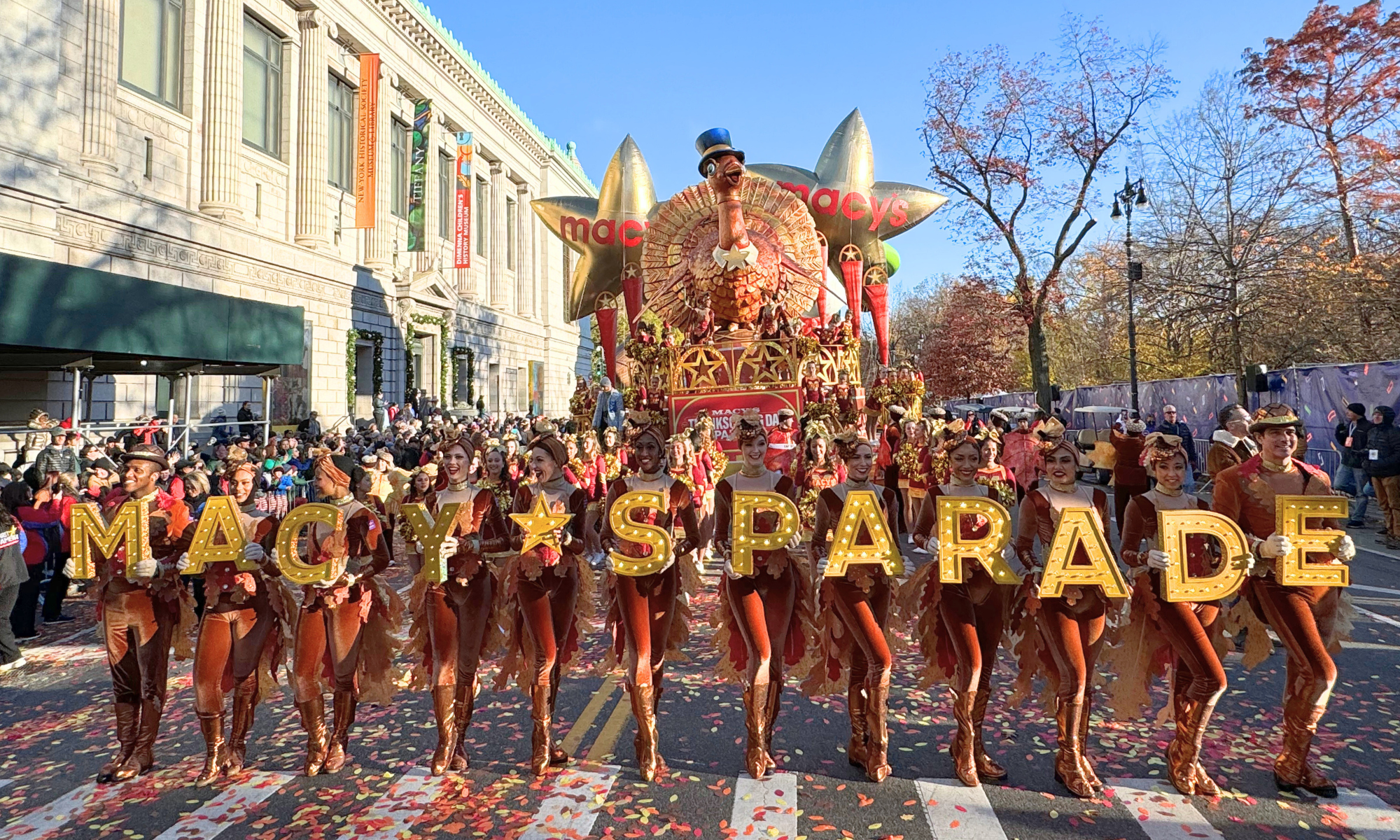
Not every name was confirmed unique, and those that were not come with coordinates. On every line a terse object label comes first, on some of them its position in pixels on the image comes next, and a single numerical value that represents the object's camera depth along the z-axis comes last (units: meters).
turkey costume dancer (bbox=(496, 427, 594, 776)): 4.43
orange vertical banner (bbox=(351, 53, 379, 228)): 25.92
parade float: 13.05
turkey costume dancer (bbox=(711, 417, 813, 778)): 4.30
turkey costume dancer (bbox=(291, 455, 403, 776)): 4.39
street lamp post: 17.70
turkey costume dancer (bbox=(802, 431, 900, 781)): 4.23
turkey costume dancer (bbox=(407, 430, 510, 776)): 4.46
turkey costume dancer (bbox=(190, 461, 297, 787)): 4.34
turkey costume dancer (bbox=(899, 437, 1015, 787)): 4.16
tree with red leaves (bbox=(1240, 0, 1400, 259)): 18.05
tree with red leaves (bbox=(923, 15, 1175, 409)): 23.73
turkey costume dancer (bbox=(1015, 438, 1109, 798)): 4.04
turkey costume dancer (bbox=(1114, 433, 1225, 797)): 3.99
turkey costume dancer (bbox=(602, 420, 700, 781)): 4.31
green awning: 11.62
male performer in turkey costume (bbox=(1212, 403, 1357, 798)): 4.01
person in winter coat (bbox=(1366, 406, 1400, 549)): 10.48
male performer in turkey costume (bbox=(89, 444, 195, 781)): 4.39
